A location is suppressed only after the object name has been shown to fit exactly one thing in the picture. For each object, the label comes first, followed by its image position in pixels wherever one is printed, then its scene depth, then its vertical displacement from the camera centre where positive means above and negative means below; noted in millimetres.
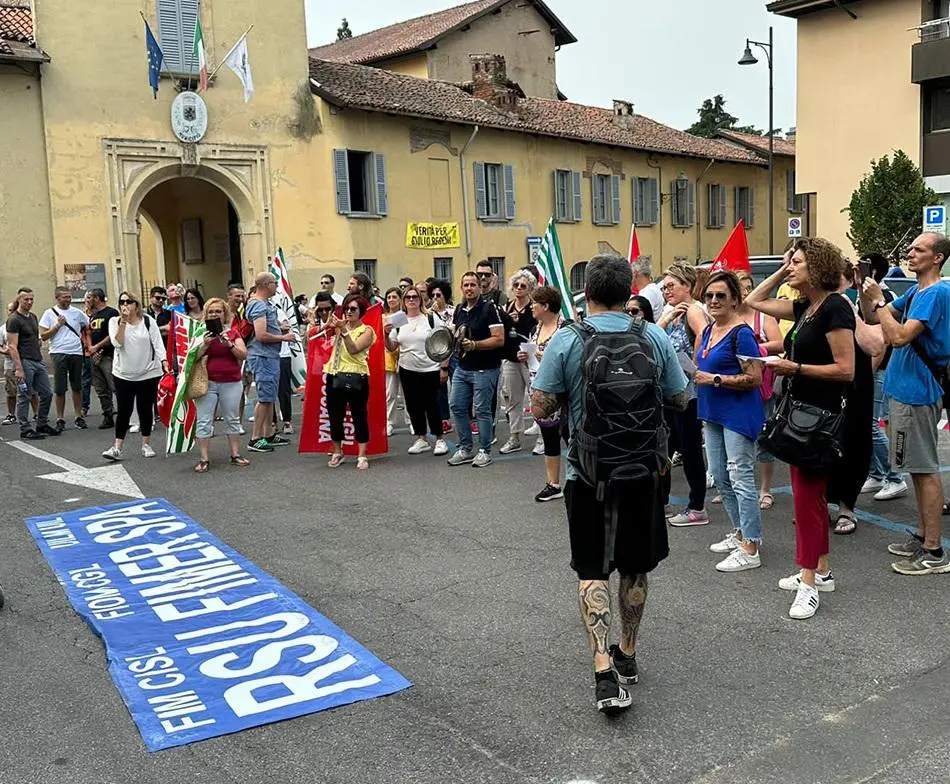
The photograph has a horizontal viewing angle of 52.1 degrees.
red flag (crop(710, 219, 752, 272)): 7898 +141
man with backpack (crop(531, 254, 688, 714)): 3670 -638
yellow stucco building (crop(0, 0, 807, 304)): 21047 +3315
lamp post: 30469 +6821
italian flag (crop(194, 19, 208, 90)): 21281 +5260
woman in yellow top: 9086 -821
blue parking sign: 16486 +827
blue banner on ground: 3916 -1662
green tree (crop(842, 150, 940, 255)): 26516 +1733
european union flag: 20766 +5125
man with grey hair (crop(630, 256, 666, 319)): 8477 -81
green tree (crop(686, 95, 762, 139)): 84875 +13406
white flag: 21719 +5089
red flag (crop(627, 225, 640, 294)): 10846 +325
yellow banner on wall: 26672 +1316
